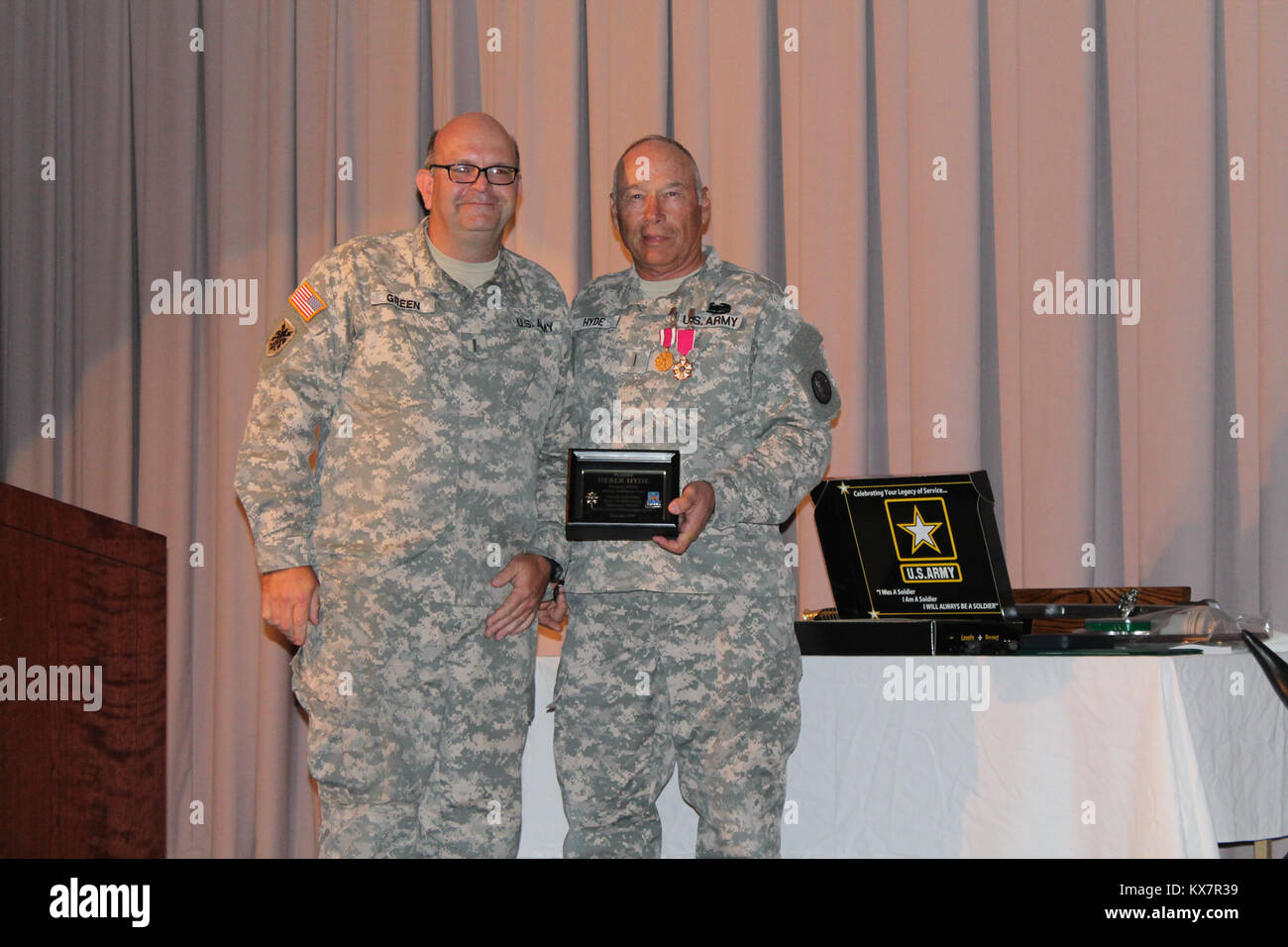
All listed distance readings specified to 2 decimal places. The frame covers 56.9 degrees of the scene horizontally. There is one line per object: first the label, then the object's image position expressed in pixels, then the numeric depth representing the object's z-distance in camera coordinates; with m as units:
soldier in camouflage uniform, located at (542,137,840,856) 2.23
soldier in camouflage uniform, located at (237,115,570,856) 2.18
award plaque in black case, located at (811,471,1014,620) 2.36
